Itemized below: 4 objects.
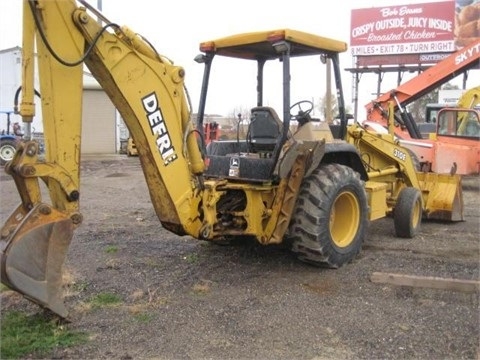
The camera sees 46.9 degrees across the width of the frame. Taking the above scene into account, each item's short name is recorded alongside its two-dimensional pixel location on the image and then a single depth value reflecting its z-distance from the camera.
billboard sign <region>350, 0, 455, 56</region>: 30.06
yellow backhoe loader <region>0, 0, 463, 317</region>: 3.76
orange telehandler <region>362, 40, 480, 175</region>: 12.59
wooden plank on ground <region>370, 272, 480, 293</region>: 4.88
